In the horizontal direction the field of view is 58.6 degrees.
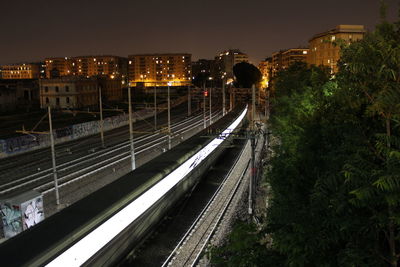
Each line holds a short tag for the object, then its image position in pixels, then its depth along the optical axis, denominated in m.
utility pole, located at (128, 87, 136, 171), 21.33
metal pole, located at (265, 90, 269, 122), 51.09
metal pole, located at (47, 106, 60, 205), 18.28
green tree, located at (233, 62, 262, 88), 99.06
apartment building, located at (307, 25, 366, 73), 71.94
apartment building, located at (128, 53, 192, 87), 152.00
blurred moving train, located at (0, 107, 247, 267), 8.39
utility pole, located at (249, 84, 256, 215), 17.26
